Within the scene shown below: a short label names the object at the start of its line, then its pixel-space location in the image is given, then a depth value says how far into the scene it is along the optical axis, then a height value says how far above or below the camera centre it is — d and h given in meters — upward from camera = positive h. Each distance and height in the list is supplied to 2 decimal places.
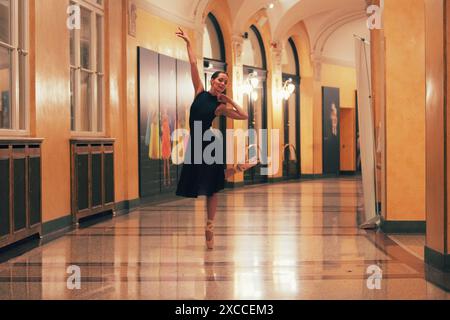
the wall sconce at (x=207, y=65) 16.66 +1.94
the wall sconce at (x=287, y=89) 20.88 +1.78
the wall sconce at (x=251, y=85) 18.52 +1.68
